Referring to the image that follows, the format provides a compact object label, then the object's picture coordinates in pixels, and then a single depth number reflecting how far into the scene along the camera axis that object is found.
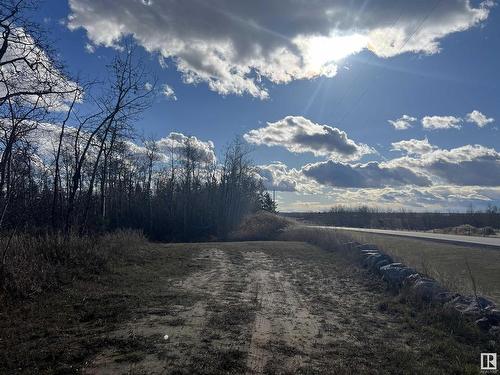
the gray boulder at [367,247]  20.29
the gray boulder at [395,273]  13.35
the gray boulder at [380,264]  15.84
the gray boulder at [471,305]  9.10
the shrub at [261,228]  42.57
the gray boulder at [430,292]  10.55
